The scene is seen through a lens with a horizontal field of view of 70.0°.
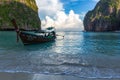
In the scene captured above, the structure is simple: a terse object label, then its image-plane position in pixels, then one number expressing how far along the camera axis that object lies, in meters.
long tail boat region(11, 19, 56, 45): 17.03
